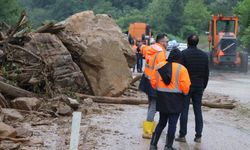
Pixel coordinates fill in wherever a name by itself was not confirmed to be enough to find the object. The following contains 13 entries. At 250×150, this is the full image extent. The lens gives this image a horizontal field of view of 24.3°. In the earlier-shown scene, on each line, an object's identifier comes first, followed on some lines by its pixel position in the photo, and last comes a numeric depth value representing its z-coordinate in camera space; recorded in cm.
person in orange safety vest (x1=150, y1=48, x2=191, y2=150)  881
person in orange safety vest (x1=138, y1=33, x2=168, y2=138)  988
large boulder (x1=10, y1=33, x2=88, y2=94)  1330
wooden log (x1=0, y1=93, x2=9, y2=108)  1186
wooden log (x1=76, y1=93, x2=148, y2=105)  1469
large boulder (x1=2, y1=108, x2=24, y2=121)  1093
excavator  3294
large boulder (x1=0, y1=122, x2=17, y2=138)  904
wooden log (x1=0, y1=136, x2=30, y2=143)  895
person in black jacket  1005
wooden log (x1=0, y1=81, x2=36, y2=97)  1241
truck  5728
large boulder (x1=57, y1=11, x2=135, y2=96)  1527
